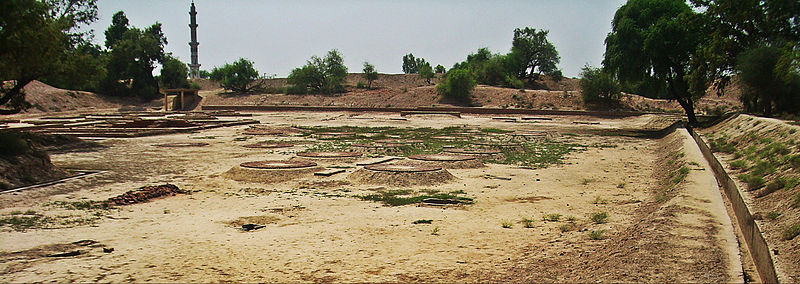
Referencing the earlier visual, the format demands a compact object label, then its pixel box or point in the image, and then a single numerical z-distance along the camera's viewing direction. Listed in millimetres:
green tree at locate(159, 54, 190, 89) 68875
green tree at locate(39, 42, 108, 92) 21000
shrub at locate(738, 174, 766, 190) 10555
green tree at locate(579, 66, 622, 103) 50000
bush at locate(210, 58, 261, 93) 72188
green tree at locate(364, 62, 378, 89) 82812
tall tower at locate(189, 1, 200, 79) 100125
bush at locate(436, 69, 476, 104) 58312
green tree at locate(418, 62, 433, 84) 86106
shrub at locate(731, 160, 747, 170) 13405
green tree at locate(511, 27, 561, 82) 81062
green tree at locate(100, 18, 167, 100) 62844
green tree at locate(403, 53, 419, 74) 125938
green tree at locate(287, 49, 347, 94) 71125
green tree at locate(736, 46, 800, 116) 23484
